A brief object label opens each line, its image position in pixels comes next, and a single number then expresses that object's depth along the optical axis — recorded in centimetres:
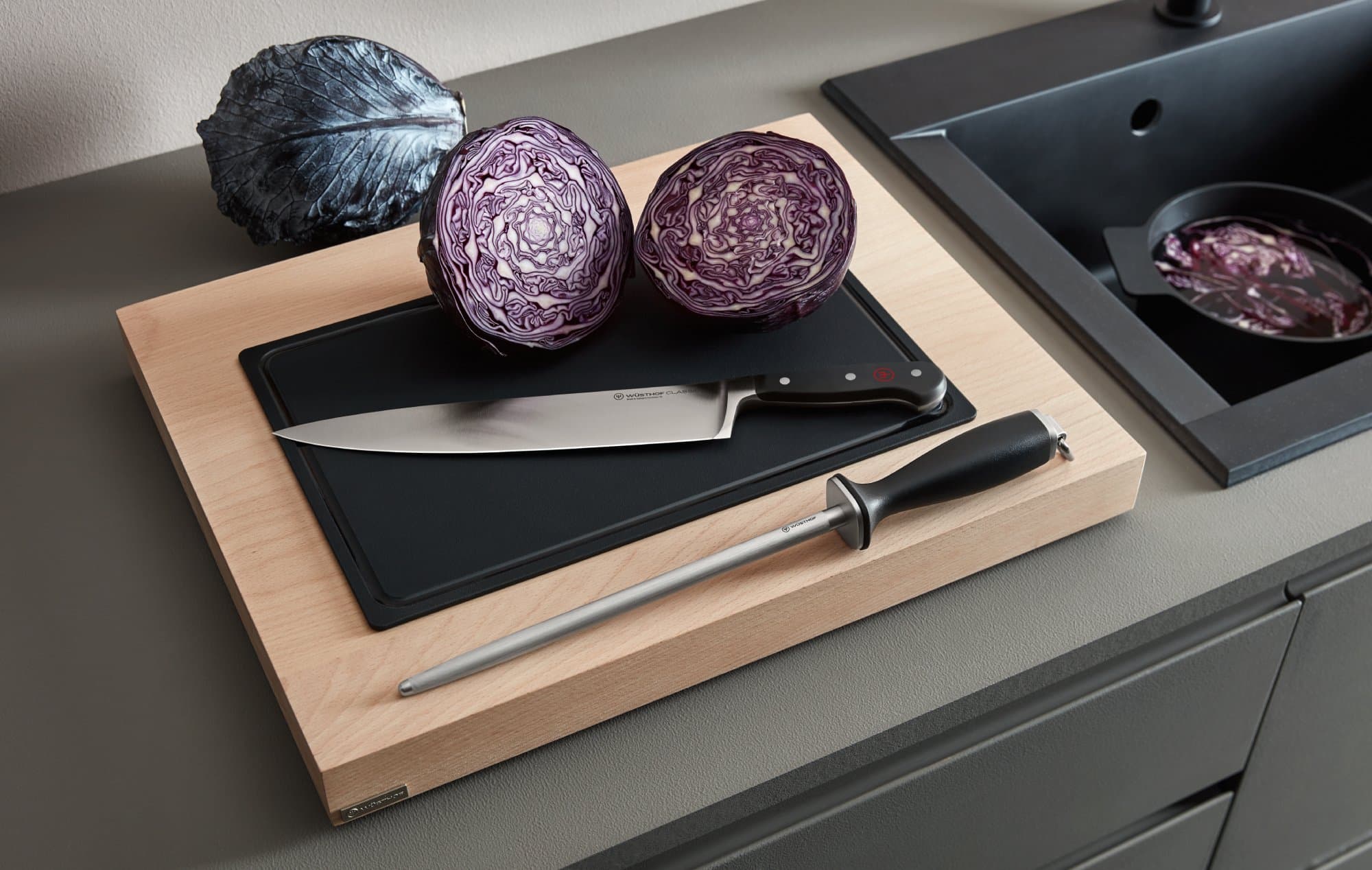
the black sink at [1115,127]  98
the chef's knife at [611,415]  77
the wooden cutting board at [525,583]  65
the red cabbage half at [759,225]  80
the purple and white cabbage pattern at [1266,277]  112
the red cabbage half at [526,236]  76
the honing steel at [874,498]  67
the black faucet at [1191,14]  116
